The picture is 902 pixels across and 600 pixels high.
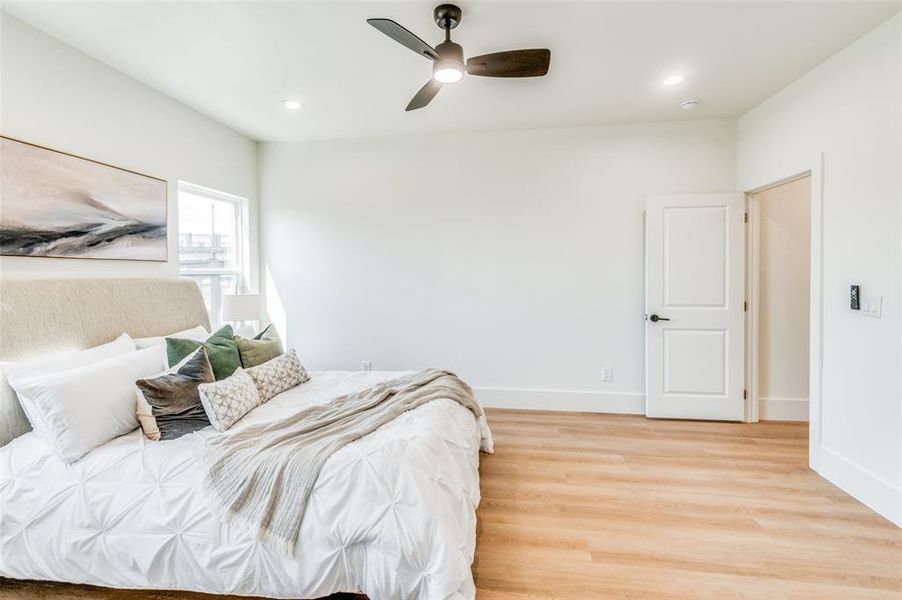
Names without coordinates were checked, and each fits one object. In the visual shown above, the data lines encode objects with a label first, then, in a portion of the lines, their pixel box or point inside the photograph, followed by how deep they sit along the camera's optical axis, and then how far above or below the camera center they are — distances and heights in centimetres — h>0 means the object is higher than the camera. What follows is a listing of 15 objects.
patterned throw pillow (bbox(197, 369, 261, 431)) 198 -51
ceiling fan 198 +117
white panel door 356 -9
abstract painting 218 +52
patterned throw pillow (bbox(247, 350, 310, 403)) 238 -48
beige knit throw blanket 151 -64
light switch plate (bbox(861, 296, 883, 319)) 227 -6
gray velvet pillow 190 -50
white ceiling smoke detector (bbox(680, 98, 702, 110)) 326 +152
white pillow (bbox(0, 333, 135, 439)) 181 -33
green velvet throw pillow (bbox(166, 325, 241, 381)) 231 -32
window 346 +49
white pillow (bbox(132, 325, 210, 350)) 250 -27
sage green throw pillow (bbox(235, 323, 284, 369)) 261 -35
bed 148 -85
